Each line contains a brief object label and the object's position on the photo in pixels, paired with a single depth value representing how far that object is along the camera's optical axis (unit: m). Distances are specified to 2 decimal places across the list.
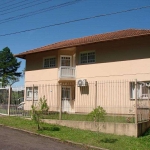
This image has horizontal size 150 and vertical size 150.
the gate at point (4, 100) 14.97
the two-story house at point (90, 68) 15.48
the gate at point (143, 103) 10.92
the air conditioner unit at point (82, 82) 18.20
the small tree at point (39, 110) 10.75
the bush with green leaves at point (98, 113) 9.48
